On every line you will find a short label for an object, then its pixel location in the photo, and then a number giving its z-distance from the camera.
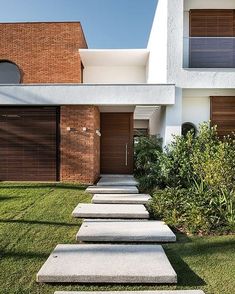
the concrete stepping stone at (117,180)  10.18
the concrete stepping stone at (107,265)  3.60
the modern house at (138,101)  10.06
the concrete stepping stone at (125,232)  4.99
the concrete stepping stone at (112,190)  8.90
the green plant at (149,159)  9.75
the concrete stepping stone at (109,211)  6.34
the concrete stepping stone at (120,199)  7.58
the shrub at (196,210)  5.73
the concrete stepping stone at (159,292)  3.36
